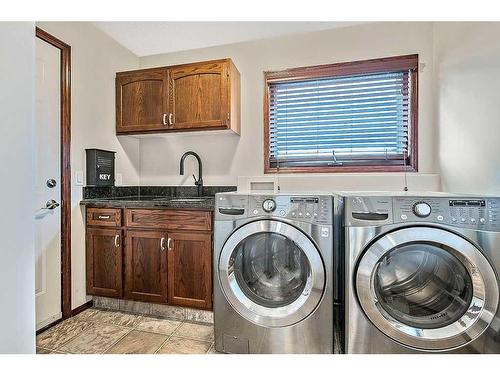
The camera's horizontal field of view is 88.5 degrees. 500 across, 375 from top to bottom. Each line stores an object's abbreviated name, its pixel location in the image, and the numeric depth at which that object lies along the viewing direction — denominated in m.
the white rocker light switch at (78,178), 2.01
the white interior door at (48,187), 1.76
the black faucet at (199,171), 2.47
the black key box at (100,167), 2.10
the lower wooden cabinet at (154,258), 1.85
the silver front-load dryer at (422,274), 1.17
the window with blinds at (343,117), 2.15
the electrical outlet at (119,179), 2.38
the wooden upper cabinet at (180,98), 2.14
